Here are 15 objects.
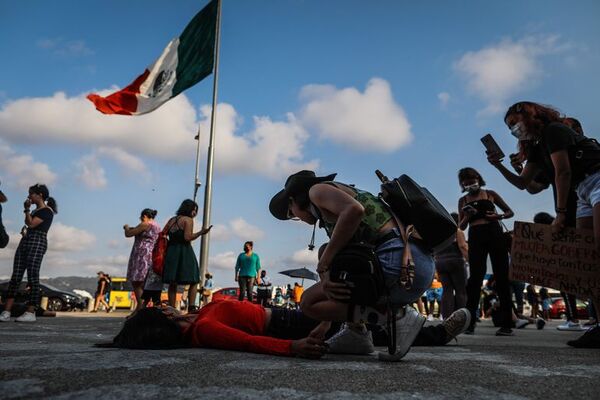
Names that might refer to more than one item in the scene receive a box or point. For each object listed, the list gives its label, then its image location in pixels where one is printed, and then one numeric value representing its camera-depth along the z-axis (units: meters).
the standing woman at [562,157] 3.07
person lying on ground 2.53
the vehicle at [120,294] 28.70
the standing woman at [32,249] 5.78
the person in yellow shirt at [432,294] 12.07
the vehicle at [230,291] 27.12
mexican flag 12.42
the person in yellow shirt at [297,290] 22.97
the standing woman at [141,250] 6.52
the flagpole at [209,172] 11.07
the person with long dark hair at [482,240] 4.82
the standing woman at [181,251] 6.17
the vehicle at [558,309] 21.62
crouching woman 2.29
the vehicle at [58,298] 20.19
